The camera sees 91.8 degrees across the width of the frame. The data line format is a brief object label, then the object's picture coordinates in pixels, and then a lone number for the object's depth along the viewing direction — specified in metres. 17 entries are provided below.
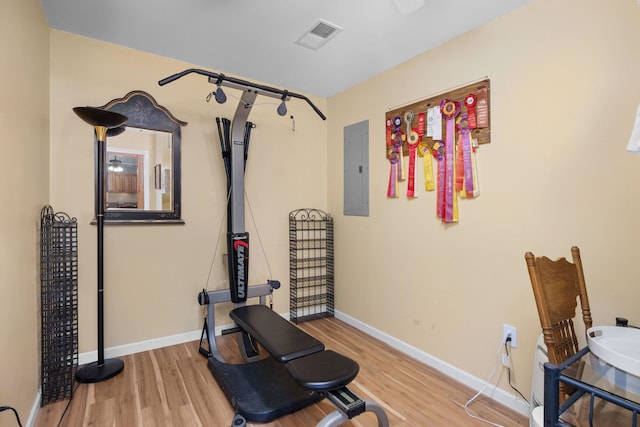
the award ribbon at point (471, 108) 2.15
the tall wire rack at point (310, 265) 3.43
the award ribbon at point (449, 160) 2.29
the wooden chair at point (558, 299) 1.15
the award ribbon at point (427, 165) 2.46
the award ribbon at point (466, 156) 2.18
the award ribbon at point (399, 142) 2.73
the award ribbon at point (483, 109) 2.08
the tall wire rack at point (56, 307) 1.94
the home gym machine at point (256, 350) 1.54
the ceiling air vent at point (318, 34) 2.19
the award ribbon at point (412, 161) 2.59
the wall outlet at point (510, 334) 1.94
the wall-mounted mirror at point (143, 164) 2.51
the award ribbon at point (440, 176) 2.36
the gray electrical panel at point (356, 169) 3.15
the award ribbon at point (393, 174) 2.79
